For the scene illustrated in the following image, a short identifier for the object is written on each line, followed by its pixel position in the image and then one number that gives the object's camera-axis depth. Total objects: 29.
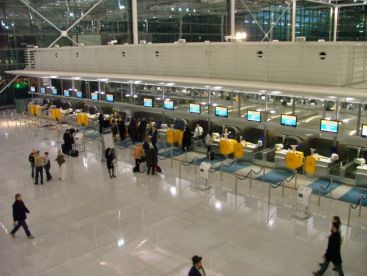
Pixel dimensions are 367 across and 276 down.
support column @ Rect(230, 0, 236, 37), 34.81
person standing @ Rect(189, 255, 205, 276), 7.41
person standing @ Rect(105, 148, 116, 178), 15.80
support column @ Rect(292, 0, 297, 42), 33.76
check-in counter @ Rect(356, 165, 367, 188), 14.64
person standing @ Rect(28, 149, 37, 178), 15.57
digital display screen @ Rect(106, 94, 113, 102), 25.08
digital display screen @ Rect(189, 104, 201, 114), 19.44
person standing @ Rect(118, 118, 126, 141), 22.06
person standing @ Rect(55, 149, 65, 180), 15.52
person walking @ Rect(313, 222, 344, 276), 8.75
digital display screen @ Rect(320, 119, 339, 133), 14.81
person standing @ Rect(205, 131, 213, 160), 19.01
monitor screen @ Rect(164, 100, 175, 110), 20.98
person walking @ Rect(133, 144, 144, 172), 16.59
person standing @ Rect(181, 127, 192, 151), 19.28
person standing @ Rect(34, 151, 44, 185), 15.17
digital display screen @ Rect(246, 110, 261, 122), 17.20
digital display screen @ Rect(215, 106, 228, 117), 18.41
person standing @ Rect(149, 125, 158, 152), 19.33
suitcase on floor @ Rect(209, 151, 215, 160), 18.72
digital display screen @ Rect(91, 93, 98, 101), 26.25
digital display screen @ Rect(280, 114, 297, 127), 16.10
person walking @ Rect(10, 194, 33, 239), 10.84
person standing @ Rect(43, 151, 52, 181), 15.58
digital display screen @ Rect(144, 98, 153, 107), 22.34
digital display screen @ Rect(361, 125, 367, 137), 14.20
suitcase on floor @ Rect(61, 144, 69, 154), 19.48
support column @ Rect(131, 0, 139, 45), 27.17
